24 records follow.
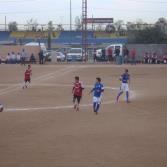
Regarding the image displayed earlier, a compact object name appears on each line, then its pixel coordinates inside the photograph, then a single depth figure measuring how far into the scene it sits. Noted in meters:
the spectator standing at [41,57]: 61.55
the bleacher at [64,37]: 93.44
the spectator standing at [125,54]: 62.22
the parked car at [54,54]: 67.81
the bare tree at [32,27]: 96.88
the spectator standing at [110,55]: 63.93
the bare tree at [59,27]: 99.77
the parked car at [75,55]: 70.06
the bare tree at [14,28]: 104.12
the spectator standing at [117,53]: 61.94
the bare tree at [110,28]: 105.58
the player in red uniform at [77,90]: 24.22
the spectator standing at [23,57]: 61.28
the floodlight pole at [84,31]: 70.21
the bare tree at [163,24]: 89.49
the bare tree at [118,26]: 107.90
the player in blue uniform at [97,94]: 23.14
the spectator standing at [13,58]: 63.91
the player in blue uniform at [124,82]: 27.96
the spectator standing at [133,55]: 60.56
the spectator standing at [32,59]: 63.62
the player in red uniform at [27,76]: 35.31
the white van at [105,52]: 64.94
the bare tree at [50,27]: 97.16
